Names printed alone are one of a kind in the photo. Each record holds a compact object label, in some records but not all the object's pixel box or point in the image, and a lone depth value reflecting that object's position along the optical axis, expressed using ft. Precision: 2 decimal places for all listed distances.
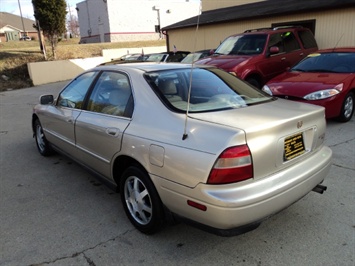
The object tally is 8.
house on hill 224.53
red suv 26.86
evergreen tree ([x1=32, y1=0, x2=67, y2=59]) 64.95
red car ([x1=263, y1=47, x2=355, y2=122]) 20.18
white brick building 134.82
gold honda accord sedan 7.69
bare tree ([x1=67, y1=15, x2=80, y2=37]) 273.75
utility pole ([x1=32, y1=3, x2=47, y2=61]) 66.39
